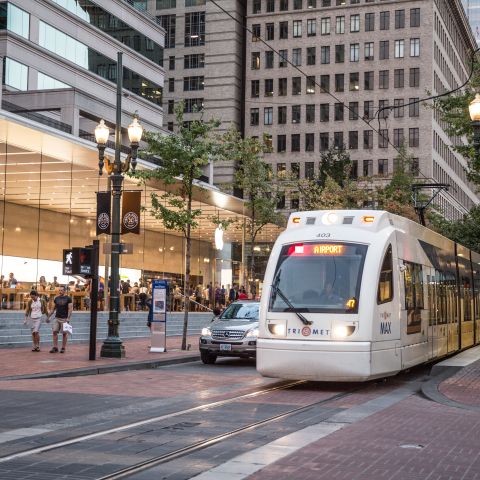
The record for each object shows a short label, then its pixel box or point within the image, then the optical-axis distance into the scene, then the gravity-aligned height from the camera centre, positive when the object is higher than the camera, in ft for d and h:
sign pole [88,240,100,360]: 71.92 +1.20
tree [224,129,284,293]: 135.33 +21.08
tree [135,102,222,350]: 87.86 +15.57
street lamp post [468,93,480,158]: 57.88 +13.28
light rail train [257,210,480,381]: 50.44 +1.05
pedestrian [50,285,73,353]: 78.48 +0.13
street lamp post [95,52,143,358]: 75.41 +9.56
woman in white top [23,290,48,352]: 80.28 -0.06
